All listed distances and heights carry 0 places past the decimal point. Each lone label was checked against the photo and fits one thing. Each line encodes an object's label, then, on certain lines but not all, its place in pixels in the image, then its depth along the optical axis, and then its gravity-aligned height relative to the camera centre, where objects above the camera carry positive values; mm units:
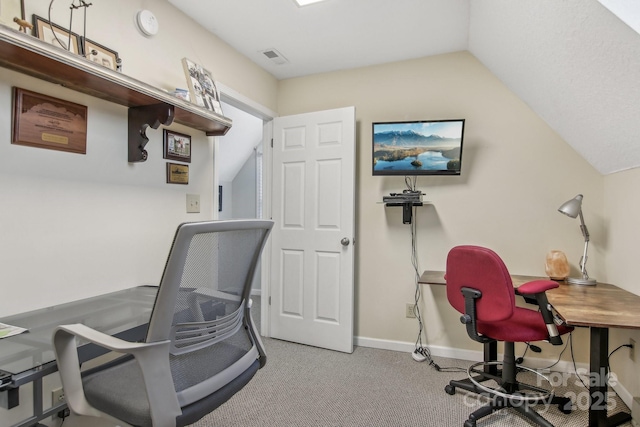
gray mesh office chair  988 -444
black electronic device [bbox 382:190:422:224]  2711 +82
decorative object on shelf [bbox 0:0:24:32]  1358 +791
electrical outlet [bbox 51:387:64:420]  1558 -876
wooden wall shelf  1220 +556
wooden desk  1465 -470
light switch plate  2316 +33
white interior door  2932 -174
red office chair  1786 -592
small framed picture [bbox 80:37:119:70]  1617 +758
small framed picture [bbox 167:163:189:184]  2146 +221
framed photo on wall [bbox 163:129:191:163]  2104 +394
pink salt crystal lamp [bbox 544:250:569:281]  2398 -380
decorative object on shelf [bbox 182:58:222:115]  2062 +767
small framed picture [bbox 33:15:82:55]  1453 +757
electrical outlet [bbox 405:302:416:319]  2928 -869
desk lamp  2279 -80
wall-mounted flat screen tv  2643 +505
